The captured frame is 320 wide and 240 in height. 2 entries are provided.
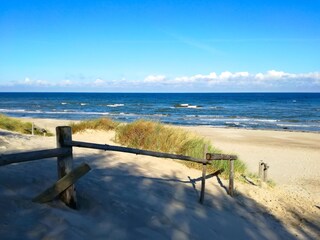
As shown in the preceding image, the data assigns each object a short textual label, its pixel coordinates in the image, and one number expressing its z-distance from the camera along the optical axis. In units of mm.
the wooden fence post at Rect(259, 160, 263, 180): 7875
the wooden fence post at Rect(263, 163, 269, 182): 7719
